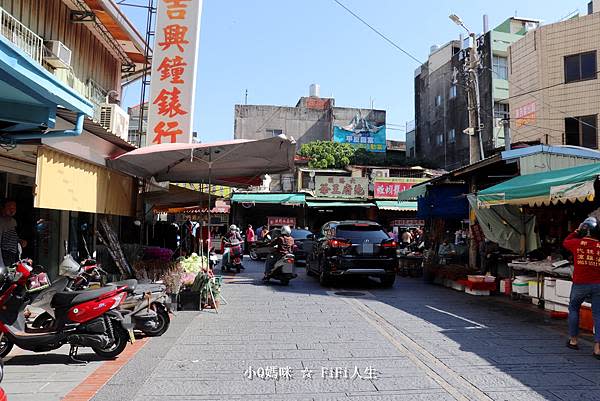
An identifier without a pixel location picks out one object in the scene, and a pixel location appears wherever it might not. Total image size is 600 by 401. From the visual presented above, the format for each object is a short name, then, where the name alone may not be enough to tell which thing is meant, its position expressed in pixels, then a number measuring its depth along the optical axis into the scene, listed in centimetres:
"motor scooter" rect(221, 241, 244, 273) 1588
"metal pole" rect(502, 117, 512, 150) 1656
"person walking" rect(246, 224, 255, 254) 2350
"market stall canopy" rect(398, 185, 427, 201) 1539
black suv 1127
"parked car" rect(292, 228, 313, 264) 1830
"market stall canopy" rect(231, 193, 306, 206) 2497
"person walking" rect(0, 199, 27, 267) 772
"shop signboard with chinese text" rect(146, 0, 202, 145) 1147
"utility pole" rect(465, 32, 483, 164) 1678
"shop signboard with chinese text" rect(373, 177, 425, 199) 2622
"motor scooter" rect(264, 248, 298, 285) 1198
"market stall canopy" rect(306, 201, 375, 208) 2536
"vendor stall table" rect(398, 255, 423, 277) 1523
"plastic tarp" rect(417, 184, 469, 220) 1405
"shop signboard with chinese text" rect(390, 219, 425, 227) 2702
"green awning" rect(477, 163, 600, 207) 731
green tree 2972
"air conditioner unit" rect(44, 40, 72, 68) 984
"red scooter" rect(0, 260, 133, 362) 523
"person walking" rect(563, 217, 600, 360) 584
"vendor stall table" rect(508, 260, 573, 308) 811
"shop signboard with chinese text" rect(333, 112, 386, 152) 3356
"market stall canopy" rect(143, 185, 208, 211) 1236
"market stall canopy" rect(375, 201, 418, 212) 2508
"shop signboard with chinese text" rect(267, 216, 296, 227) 2635
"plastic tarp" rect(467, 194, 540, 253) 1066
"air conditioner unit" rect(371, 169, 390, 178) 2871
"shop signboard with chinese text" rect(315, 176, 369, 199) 2638
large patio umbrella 834
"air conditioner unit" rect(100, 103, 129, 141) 1174
